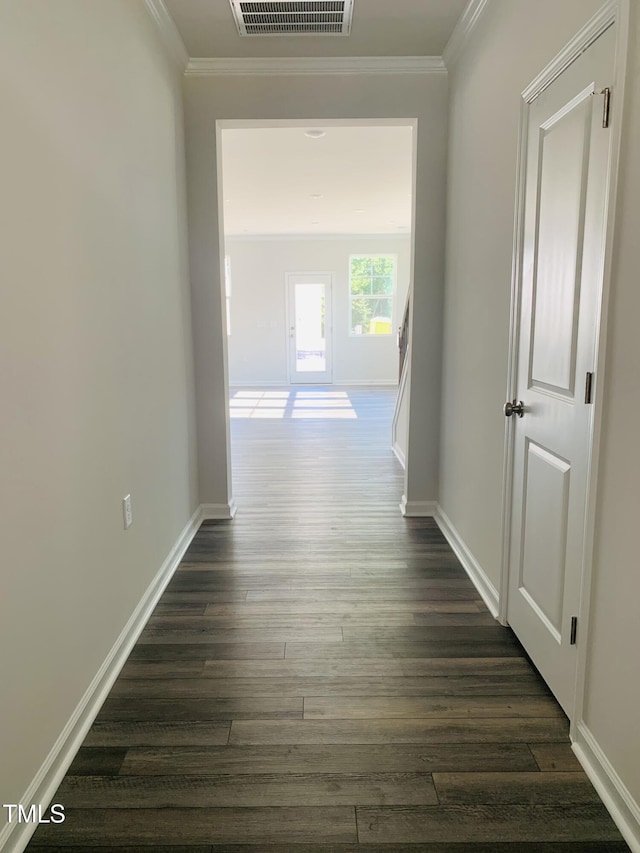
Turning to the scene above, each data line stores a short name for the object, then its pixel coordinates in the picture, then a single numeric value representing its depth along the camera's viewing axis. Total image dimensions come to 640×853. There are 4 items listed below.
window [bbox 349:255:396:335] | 10.80
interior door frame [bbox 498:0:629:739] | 1.45
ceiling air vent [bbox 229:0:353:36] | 2.67
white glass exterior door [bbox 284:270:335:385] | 10.81
